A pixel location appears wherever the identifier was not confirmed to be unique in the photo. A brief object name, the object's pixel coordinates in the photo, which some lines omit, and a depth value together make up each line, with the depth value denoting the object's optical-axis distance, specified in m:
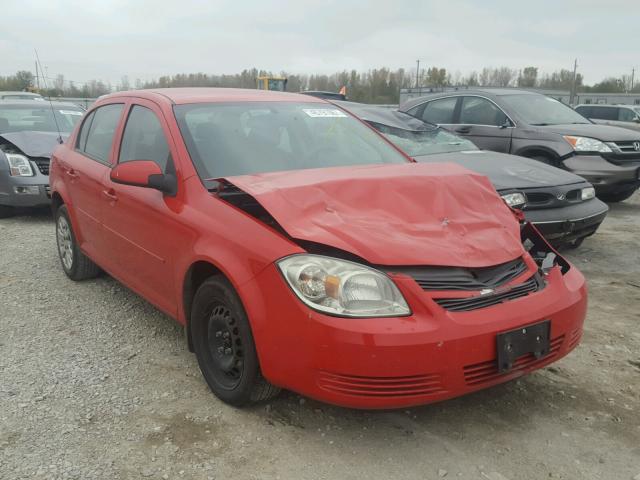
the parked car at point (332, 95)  14.44
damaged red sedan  2.37
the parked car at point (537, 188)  5.04
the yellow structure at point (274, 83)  34.22
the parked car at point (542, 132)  7.43
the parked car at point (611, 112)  18.58
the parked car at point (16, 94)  18.17
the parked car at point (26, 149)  7.25
